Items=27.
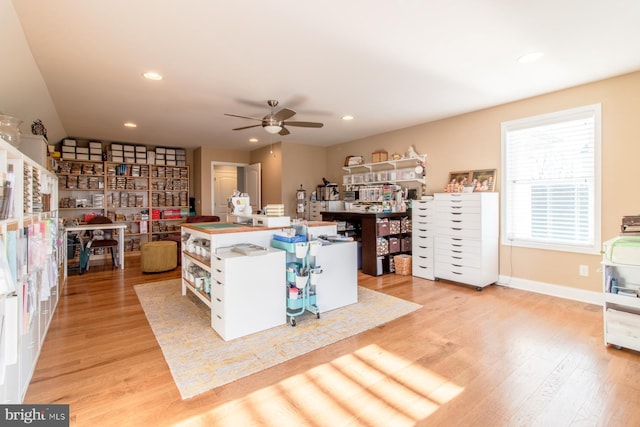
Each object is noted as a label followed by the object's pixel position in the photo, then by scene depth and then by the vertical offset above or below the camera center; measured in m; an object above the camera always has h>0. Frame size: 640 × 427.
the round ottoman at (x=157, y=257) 4.88 -0.75
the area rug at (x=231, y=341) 2.11 -1.10
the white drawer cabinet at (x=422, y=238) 4.53 -0.44
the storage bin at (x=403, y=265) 4.78 -0.88
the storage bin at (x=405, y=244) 5.02 -0.58
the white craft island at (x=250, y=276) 2.57 -0.63
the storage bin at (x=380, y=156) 5.65 +1.01
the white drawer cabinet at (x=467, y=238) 3.98 -0.39
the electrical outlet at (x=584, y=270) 3.48 -0.71
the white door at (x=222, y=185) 7.61 +0.65
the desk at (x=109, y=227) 4.75 -0.29
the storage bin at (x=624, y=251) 2.30 -0.33
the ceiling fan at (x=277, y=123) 3.61 +1.08
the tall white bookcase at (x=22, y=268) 1.32 -0.31
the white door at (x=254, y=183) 7.37 +0.68
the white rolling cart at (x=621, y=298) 2.31 -0.70
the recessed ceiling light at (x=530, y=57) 2.72 +1.39
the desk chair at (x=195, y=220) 5.91 -0.19
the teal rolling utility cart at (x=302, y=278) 2.86 -0.65
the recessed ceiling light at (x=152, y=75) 3.02 +1.37
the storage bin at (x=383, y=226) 4.66 -0.26
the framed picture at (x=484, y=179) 4.19 +0.42
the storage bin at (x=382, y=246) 4.68 -0.57
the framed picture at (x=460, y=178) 4.45 +0.46
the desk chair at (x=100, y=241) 5.05 -0.52
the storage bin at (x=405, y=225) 4.99 -0.26
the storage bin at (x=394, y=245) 4.84 -0.57
